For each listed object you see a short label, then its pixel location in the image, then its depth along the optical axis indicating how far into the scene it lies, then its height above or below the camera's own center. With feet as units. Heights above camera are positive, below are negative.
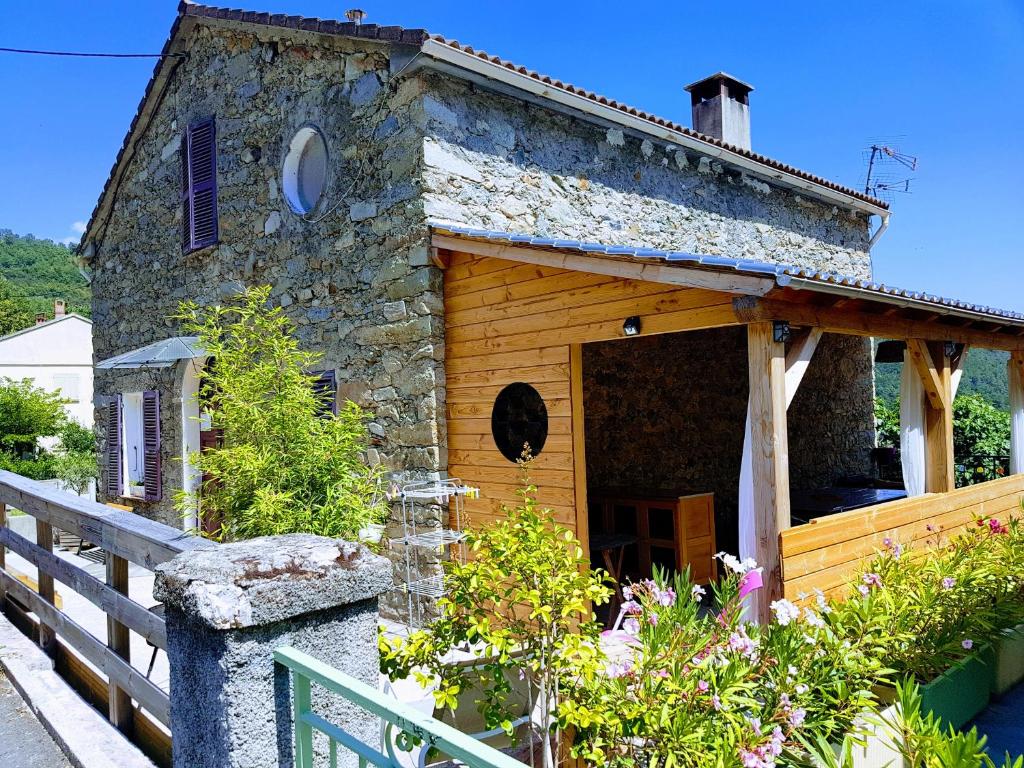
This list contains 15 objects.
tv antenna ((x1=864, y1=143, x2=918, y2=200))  44.01 +13.18
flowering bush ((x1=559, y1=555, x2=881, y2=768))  8.51 -3.89
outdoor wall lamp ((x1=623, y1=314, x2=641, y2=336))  16.49 +1.45
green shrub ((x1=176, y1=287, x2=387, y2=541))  12.58 -1.03
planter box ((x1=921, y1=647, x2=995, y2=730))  12.76 -5.84
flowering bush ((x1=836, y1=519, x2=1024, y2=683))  12.60 -4.30
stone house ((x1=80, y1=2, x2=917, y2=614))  21.93 +6.62
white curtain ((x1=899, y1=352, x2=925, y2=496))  21.80 -1.50
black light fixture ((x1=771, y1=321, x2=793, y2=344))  14.52 +1.04
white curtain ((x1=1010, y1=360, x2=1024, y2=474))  27.81 -2.08
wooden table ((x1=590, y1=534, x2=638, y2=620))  21.49 -4.70
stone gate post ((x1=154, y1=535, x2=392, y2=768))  5.84 -1.96
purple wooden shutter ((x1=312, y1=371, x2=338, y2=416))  24.71 +0.47
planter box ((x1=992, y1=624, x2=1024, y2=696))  15.32 -6.14
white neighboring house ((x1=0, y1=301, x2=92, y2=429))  98.99 +7.38
